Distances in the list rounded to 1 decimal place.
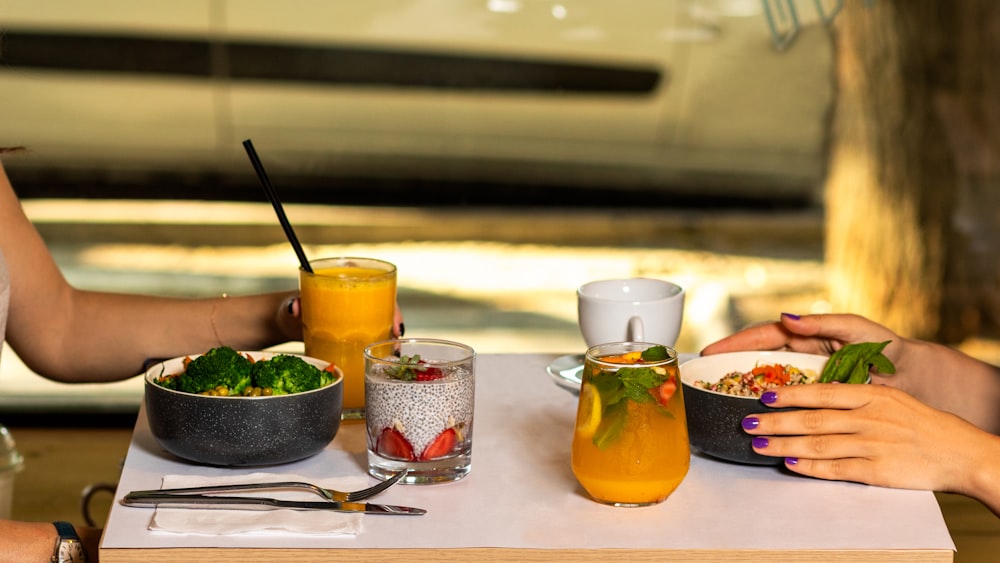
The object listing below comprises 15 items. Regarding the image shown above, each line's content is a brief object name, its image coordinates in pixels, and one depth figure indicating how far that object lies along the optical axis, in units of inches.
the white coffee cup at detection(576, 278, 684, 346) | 72.0
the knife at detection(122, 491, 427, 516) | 62.6
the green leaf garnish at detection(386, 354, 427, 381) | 64.5
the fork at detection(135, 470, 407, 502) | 63.2
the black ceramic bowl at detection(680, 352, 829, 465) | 65.6
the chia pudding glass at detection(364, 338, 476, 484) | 64.1
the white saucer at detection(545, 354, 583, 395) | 74.5
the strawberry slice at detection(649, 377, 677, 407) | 62.3
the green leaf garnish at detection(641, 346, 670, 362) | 63.1
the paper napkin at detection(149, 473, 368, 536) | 61.2
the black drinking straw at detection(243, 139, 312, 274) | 71.6
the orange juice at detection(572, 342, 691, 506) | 62.1
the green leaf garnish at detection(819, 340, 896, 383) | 67.9
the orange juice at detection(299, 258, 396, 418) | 70.4
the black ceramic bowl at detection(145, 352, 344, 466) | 64.8
